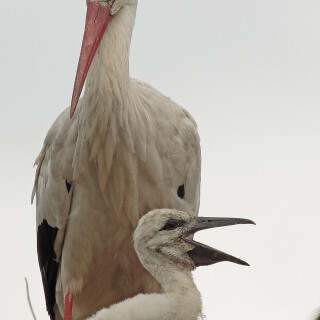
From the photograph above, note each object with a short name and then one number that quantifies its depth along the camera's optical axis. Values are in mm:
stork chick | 18672
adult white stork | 20375
